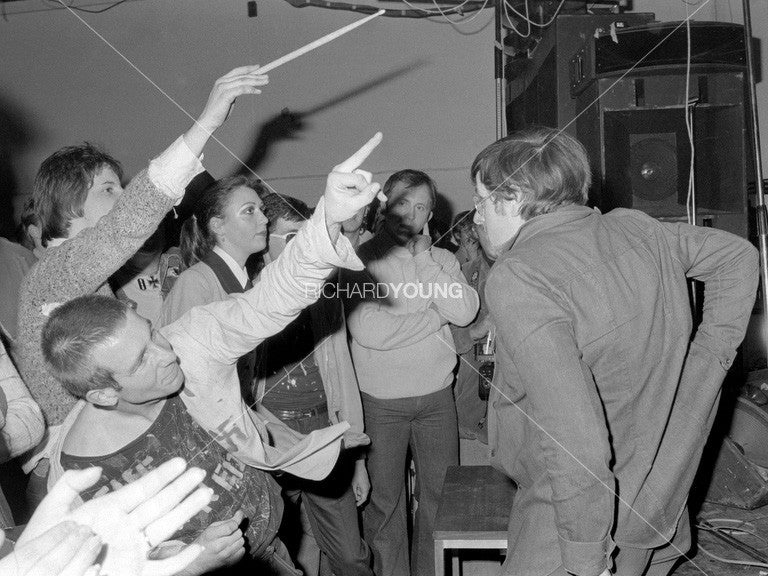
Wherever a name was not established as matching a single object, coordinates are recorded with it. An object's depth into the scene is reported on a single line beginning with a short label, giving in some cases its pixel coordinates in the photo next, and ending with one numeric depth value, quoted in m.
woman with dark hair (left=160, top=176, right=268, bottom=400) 1.89
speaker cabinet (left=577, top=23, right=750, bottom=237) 2.35
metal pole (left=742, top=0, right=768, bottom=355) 2.31
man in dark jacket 1.06
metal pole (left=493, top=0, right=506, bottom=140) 2.85
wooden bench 1.60
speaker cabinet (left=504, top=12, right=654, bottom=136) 2.59
